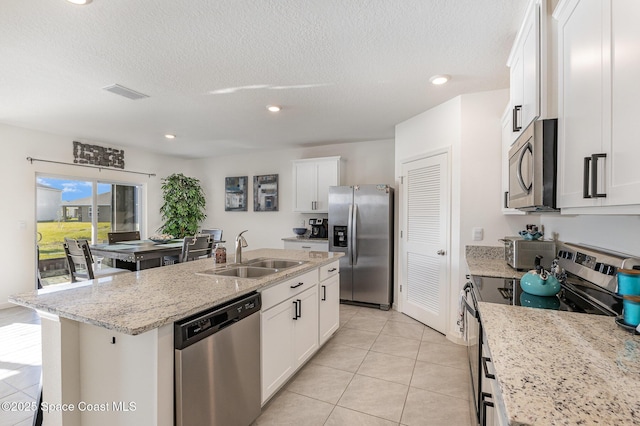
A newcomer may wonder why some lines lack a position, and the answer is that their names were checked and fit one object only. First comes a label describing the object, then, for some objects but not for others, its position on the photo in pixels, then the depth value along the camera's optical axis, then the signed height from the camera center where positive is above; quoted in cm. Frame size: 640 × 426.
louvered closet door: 323 -34
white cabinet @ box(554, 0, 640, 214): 87 +36
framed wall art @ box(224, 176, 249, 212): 604 +35
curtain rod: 423 +71
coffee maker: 501 -31
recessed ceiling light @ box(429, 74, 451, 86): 256 +115
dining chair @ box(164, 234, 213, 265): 341 -44
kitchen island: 126 -63
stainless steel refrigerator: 411 -43
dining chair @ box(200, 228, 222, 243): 488 -39
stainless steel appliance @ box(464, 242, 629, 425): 141 -46
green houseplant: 571 +10
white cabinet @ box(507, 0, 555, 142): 141 +75
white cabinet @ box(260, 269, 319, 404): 193 -86
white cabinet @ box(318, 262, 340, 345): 276 -88
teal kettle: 158 -39
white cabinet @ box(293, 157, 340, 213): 486 +48
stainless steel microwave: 134 +22
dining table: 333 -47
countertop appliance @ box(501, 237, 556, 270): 225 -32
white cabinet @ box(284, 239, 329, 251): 461 -54
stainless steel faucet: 251 -30
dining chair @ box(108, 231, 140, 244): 432 -40
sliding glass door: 447 -7
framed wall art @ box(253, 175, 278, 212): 572 +33
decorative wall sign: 474 +91
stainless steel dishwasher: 133 -78
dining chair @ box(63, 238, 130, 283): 299 -52
